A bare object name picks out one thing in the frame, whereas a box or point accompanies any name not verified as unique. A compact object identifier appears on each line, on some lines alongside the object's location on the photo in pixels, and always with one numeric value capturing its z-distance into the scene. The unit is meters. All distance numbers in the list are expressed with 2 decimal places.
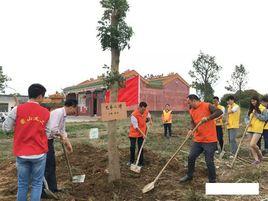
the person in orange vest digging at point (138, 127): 4.63
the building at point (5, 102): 27.14
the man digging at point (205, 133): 3.74
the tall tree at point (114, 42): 3.65
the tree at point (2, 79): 18.57
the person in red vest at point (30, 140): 2.56
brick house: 20.12
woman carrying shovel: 4.69
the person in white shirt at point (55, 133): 3.23
